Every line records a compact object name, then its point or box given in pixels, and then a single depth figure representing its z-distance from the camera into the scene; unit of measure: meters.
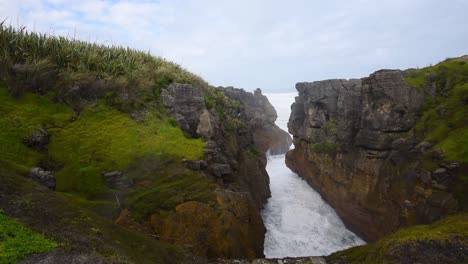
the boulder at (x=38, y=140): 9.22
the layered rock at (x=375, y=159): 12.28
